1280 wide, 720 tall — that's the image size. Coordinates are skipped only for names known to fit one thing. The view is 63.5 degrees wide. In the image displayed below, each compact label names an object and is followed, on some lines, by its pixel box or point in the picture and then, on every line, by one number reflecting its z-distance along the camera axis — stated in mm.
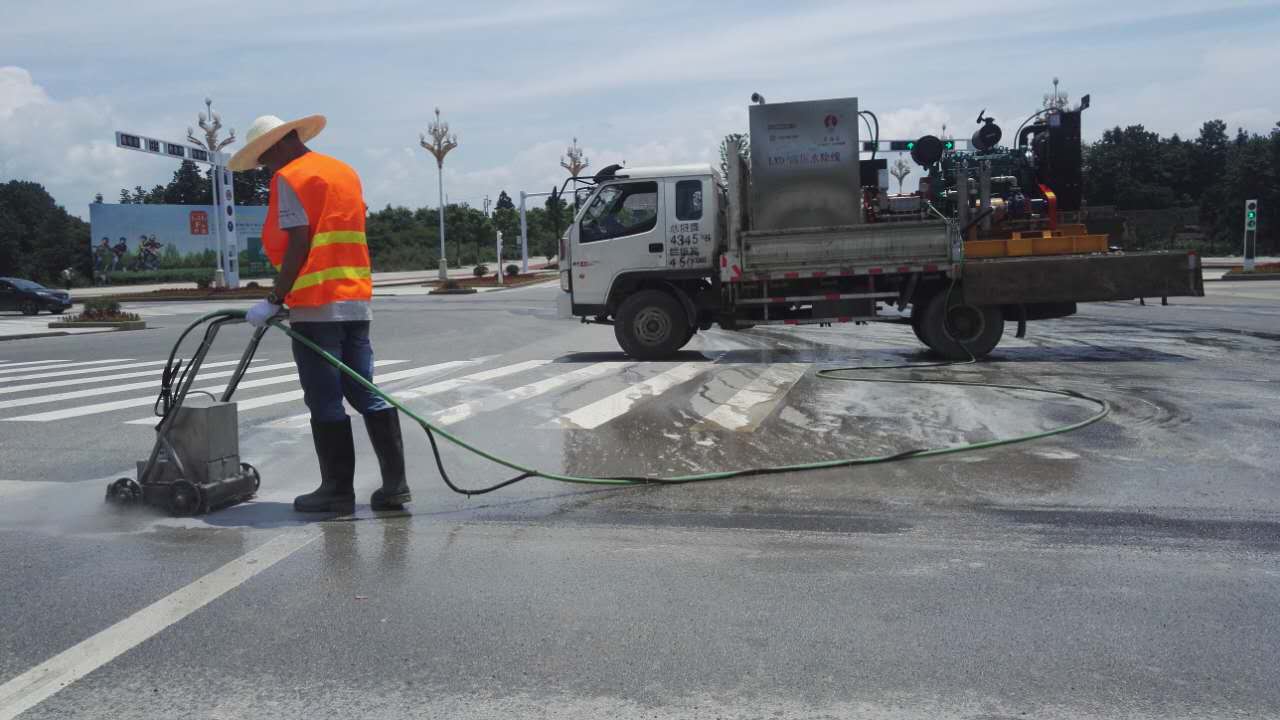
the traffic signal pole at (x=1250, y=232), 38812
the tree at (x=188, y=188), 98938
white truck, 13312
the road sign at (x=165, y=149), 39022
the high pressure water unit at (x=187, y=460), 5289
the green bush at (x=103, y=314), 24078
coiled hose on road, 5254
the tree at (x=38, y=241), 82375
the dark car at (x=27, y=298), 32062
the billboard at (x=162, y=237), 61250
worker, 5125
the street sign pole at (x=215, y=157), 39531
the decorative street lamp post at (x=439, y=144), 51375
